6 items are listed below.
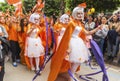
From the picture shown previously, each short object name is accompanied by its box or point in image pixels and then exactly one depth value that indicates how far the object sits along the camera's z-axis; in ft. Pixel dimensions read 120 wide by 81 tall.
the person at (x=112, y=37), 11.07
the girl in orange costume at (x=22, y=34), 10.83
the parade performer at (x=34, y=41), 9.34
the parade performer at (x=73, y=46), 7.36
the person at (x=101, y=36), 11.04
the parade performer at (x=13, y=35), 10.99
